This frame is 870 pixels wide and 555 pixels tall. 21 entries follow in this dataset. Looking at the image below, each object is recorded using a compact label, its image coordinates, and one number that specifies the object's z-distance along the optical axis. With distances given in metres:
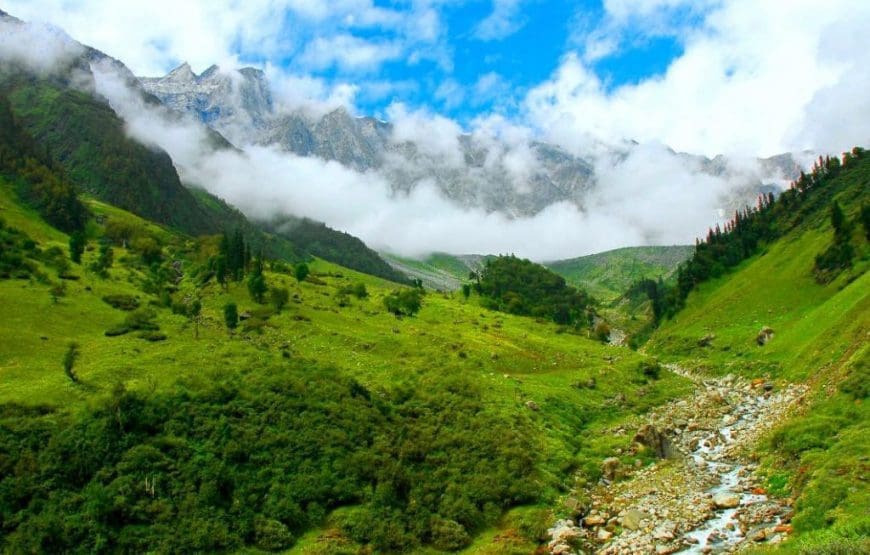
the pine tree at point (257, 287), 103.94
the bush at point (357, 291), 134.65
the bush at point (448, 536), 35.00
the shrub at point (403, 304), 124.94
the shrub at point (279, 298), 98.75
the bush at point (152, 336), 71.04
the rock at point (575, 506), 38.69
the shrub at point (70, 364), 50.09
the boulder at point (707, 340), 117.43
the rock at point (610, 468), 45.47
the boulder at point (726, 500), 35.97
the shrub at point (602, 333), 142.09
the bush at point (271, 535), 33.44
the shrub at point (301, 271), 138.50
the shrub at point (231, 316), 84.88
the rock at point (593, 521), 36.78
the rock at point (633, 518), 35.16
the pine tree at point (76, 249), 116.75
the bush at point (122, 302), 89.56
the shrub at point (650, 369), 85.38
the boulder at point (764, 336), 96.74
